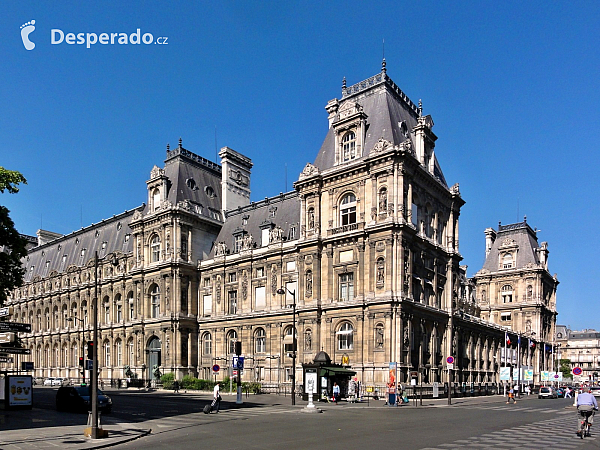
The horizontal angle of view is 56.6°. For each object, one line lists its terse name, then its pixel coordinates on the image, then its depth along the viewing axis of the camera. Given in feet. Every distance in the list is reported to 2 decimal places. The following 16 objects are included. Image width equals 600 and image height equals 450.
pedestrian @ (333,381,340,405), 136.59
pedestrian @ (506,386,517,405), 160.34
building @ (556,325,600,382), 578.66
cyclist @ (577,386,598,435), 69.06
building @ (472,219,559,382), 294.25
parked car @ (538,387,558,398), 206.49
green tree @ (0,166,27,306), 89.10
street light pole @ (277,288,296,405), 128.88
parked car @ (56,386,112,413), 104.54
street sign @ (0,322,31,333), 98.78
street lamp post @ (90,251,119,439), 68.64
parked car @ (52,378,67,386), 247.09
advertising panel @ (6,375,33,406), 107.65
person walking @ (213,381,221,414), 106.44
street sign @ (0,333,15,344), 100.78
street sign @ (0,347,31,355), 101.76
